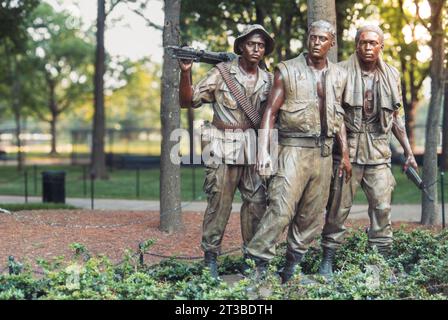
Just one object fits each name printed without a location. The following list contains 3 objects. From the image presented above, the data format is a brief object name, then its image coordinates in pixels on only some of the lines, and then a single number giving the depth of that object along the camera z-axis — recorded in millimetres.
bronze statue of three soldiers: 6012
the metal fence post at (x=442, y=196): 10830
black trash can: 14953
